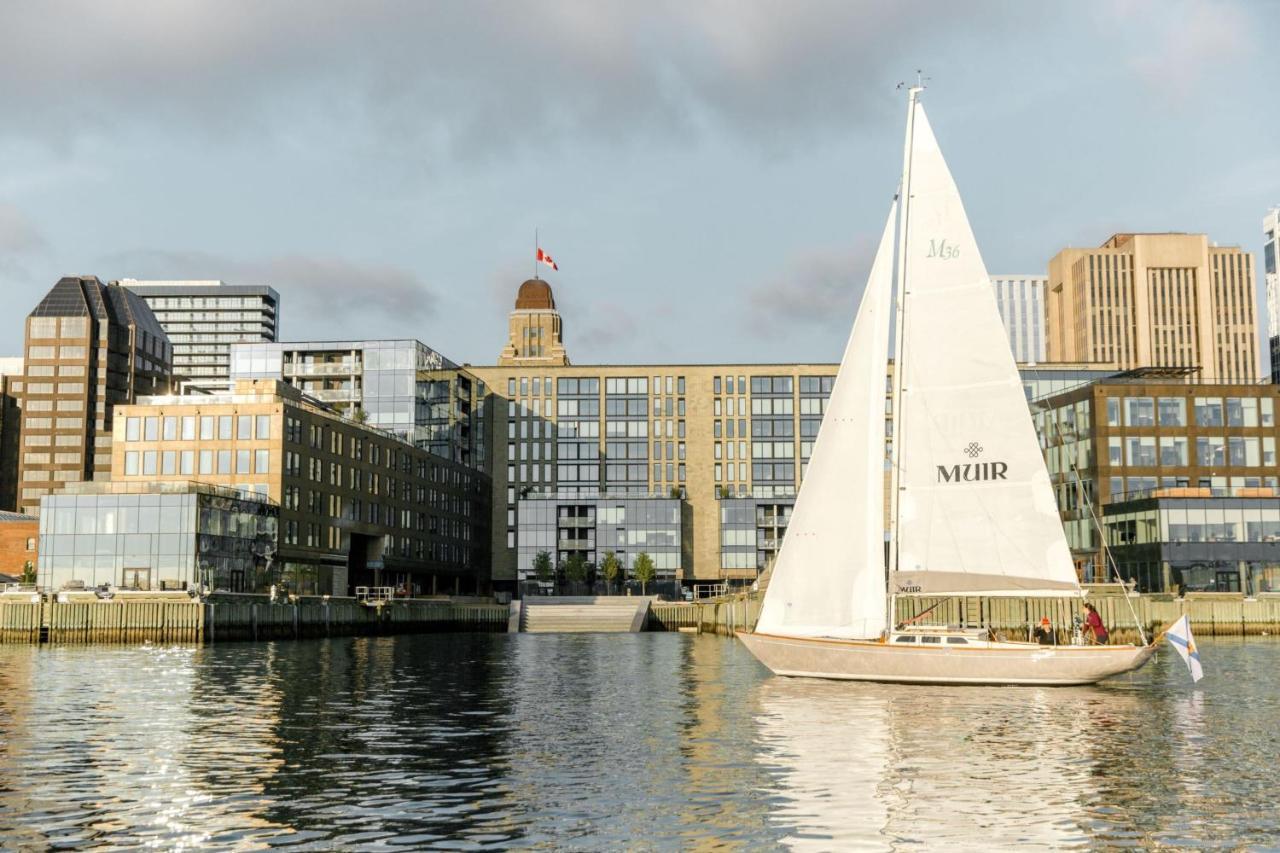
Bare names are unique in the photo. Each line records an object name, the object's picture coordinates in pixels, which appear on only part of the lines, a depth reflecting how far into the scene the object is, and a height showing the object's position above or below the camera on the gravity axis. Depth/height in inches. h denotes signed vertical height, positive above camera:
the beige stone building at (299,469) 4630.9 +317.8
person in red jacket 1905.8 -110.0
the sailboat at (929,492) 1811.0 +85.8
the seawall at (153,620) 3282.5 -167.3
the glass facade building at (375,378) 6407.5 +875.9
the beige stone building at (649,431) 7372.1 +695.5
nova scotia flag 1804.9 -125.2
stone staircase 4913.9 -242.1
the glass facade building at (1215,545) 4532.5 +25.1
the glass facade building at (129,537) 4114.2 +57.3
